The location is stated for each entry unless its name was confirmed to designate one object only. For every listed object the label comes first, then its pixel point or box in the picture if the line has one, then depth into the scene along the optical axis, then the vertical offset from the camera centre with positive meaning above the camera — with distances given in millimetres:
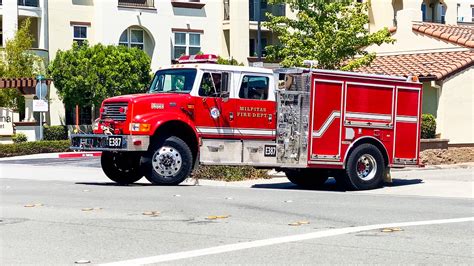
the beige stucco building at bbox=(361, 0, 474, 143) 30219 +897
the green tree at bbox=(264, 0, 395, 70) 32500 +1931
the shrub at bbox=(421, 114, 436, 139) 29547 -1271
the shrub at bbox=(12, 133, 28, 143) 40094 -2488
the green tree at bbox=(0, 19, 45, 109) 45375 +1155
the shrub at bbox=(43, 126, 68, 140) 47312 -2647
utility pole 49434 +3889
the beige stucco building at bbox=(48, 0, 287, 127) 49844 +3465
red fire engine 17875 -778
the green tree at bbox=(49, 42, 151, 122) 46656 +664
